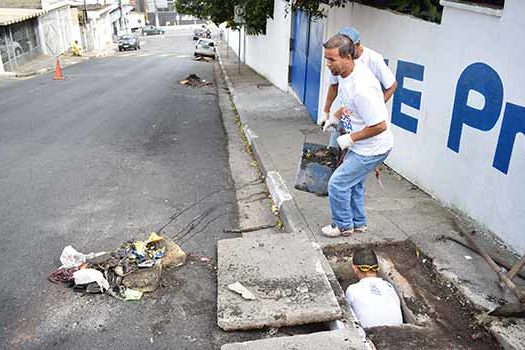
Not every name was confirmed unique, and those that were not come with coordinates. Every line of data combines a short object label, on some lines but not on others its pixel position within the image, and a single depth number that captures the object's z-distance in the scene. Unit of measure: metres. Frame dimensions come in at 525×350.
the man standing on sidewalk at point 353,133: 3.66
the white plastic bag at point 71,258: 4.13
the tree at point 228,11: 16.35
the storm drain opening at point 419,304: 3.15
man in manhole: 3.39
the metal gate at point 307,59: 9.58
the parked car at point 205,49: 29.80
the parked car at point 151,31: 64.00
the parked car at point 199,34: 54.66
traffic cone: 19.78
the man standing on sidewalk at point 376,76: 4.55
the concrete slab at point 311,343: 2.92
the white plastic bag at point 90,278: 3.84
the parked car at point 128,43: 42.84
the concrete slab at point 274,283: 3.26
